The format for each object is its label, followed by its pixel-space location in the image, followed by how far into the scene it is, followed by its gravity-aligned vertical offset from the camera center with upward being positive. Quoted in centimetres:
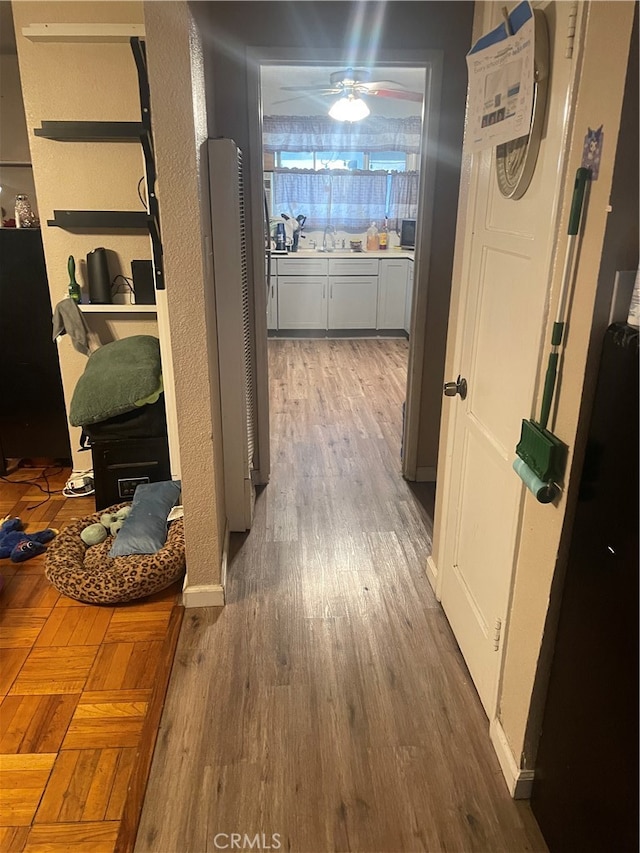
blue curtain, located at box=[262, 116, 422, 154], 640 +92
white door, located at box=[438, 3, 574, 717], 135 -38
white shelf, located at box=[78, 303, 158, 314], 288 -40
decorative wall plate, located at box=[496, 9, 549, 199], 130 +18
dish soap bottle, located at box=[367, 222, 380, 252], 660 -17
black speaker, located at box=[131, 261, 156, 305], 287 -28
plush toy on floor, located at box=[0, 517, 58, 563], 253 -132
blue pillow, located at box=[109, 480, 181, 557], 235 -116
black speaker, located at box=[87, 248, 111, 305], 286 -26
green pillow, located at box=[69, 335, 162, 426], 259 -68
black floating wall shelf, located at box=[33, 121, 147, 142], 266 +39
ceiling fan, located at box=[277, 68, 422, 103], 385 +98
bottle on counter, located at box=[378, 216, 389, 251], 666 -17
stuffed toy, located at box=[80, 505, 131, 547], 246 -122
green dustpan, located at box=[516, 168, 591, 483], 121 -44
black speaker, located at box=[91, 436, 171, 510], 271 -106
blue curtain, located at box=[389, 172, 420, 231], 666 +29
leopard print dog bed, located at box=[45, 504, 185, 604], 220 -125
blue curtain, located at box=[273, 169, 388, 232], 665 +29
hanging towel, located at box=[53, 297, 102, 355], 290 -47
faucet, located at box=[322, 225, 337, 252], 684 -9
